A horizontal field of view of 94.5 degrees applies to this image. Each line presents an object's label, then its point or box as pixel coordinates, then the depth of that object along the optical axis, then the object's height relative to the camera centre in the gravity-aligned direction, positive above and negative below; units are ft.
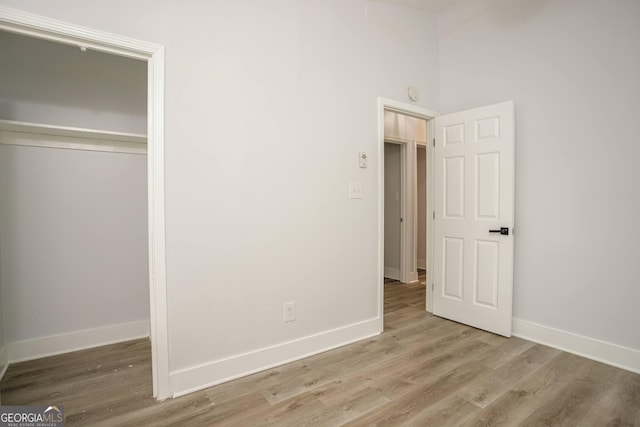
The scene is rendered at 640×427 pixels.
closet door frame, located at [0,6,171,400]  5.83 -0.16
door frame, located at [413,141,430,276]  14.99 +0.57
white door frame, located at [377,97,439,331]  9.09 +0.97
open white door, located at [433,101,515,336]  8.62 -0.33
